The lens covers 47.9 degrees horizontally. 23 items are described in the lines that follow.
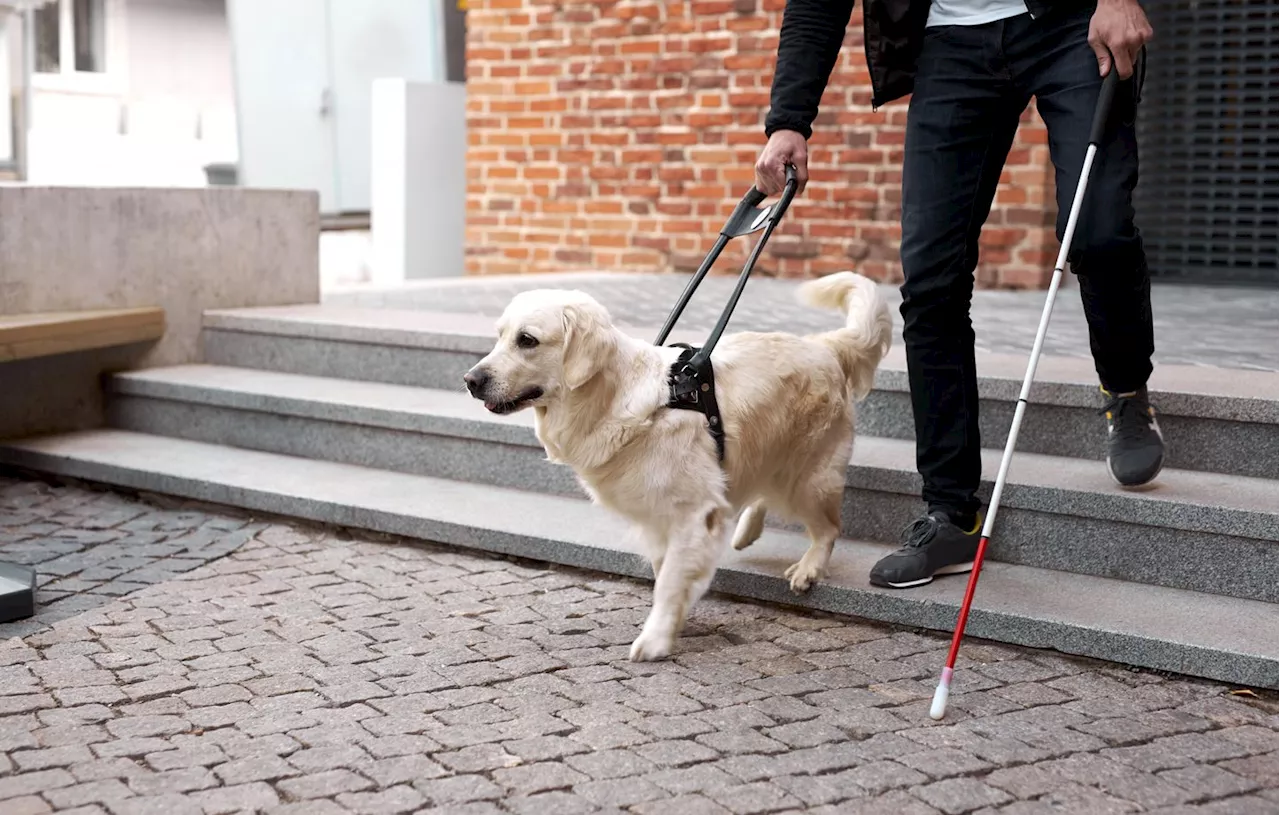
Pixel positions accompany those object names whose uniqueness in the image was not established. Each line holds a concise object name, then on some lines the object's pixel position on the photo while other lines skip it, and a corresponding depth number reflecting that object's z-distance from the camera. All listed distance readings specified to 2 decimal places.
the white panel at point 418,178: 10.47
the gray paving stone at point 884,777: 2.79
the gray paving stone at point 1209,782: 2.74
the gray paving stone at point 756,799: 2.69
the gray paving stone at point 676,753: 2.92
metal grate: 7.62
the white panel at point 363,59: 14.20
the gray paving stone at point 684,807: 2.67
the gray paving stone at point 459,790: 2.75
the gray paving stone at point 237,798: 2.72
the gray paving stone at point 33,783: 2.81
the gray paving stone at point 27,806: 2.71
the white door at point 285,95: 13.56
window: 13.07
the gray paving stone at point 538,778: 2.79
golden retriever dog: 3.43
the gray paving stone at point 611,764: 2.86
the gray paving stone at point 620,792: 2.72
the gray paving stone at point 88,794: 2.76
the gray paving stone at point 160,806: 2.70
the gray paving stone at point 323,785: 2.78
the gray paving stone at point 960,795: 2.69
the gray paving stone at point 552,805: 2.68
